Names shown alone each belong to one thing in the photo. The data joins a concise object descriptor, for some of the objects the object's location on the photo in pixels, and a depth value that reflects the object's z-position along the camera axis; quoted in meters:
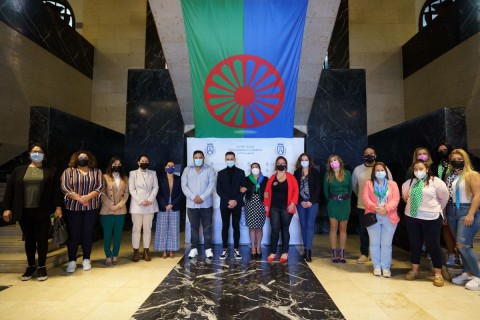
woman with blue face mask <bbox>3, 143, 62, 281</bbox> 3.50
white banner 5.26
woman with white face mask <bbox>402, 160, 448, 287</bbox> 3.40
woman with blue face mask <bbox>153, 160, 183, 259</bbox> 4.47
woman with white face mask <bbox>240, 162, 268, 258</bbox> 4.45
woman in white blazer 4.35
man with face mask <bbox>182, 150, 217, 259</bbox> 4.55
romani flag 4.55
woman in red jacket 4.24
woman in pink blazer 3.72
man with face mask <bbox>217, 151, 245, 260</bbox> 4.52
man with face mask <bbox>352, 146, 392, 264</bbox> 4.37
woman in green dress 4.26
